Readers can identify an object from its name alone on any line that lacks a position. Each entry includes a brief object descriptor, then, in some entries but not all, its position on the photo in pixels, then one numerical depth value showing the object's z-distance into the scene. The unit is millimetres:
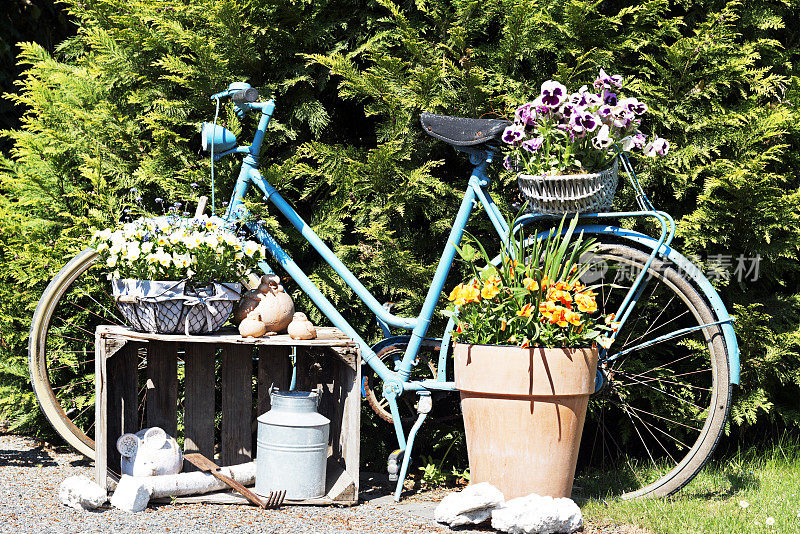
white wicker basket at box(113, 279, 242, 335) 6070
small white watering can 6293
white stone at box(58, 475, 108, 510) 5891
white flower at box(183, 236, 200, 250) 6133
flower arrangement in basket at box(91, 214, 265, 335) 6094
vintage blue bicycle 6148
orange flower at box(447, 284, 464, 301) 5832
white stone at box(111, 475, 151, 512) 5891
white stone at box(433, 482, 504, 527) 5531
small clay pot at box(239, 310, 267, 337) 6281
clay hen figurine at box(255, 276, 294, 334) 6449
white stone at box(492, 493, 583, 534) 5383
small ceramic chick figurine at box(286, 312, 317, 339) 6339
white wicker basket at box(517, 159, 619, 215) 5832
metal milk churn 6191
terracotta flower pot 5500
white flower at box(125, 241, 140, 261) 6086
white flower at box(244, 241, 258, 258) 6348
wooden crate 6500
